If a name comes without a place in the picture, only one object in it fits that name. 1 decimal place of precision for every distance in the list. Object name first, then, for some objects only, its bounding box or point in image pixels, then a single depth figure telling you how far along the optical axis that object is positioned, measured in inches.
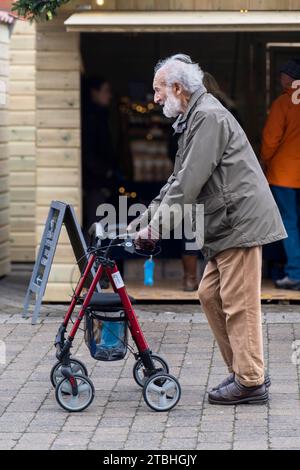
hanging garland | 610.5
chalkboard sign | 608.9
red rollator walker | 447.9
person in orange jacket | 694.3
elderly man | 434.3
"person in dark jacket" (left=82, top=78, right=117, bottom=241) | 753.4
